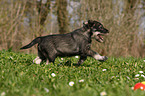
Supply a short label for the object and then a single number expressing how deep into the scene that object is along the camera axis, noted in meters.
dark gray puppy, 4.84
